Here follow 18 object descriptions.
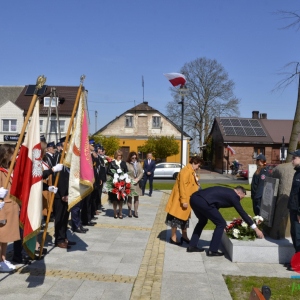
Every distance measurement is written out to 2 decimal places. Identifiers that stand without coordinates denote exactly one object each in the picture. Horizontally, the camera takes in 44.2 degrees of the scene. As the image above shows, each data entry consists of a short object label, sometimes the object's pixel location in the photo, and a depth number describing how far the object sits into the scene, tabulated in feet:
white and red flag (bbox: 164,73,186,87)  60.03
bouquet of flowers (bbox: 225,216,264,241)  22.23
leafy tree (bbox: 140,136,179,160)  145.28
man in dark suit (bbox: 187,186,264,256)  21.97
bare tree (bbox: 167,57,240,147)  163.84
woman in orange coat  24.30
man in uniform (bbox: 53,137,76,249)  23.25
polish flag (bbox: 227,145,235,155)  147.95
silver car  107.86
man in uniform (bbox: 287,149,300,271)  19.47
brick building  151.43
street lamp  55.76
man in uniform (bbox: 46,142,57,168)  27.42
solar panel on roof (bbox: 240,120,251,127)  161.27
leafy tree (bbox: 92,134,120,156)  143.13
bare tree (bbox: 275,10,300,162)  55.77
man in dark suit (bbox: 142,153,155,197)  55.83
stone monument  22.21
